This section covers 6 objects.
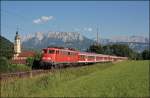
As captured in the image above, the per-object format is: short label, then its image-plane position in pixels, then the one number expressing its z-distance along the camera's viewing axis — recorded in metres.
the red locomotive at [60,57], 50.69
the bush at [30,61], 56.22
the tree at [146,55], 169.38
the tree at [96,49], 131.50
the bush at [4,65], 43.88
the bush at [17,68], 45.89
